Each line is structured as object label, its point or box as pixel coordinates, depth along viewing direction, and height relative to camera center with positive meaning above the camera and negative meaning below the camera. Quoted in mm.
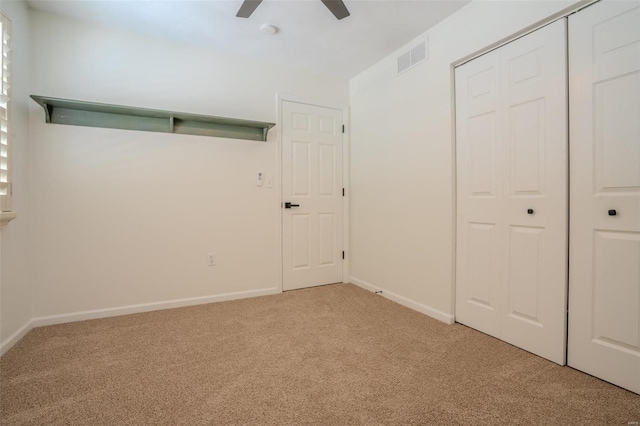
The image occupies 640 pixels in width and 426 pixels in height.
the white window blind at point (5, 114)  1854 +638
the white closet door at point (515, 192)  1788 +101
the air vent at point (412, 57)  2615 +1451
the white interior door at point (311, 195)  3350 +157
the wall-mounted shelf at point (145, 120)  2375 +848
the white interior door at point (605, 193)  1500 +77
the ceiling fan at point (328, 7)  1983 +1468
